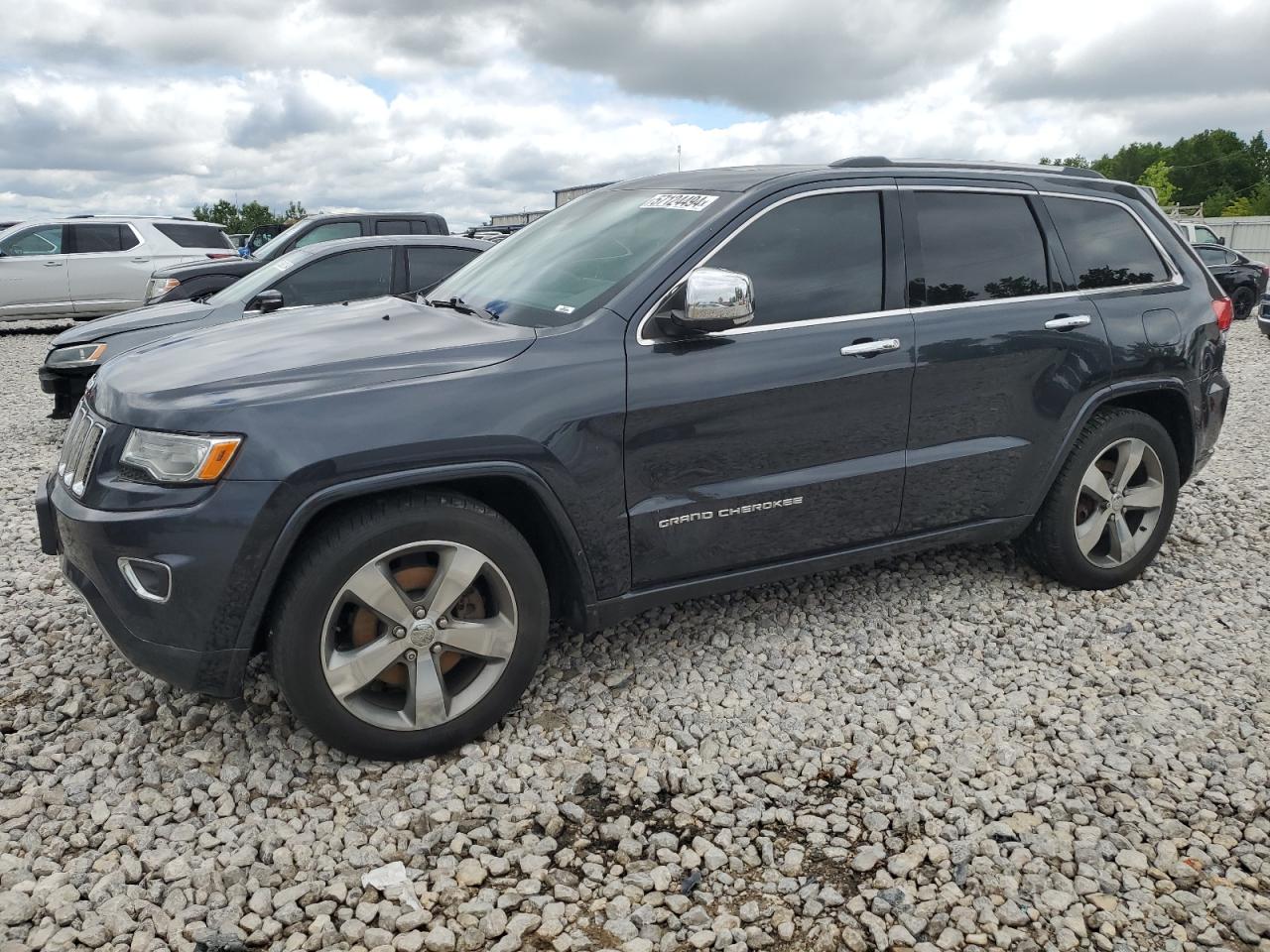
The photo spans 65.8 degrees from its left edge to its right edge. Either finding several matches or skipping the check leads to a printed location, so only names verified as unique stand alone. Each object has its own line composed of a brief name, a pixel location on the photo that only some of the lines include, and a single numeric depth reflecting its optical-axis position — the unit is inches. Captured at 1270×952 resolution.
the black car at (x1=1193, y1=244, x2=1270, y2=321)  701.3
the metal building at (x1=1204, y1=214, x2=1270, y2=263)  1327.5
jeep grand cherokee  112.1
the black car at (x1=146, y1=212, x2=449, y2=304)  393.1
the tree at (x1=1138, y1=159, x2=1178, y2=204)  3319.9
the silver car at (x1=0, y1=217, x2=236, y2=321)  557.0
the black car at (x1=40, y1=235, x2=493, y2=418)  281.7
